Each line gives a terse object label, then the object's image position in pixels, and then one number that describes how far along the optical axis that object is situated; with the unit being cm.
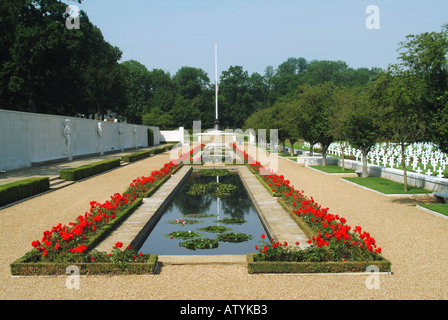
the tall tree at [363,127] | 1847
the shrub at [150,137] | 5779
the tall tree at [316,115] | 2448
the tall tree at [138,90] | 8544
